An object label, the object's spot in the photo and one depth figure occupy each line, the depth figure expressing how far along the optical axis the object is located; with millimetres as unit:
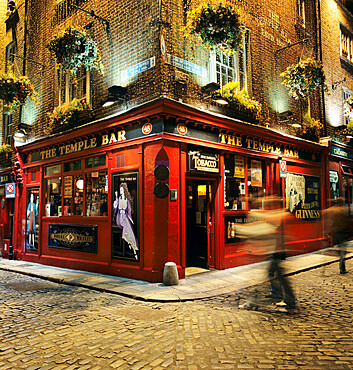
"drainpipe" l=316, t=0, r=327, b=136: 14805
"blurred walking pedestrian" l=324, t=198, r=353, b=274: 8797
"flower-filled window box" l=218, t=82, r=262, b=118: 10016
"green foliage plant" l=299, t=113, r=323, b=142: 13720
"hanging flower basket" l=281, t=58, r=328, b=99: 11570
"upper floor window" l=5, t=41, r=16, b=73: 15219
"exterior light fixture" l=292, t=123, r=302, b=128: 12436
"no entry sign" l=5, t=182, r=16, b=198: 13633
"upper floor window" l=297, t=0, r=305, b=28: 14070
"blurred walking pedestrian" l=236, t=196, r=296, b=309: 6402
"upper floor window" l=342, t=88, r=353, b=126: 16484
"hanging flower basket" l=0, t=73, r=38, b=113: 11695
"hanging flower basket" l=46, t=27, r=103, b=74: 9234
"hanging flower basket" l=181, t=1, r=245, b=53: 7973
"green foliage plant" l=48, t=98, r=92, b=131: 10773
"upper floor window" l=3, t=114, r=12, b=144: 15387
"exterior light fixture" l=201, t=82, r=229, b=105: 9133
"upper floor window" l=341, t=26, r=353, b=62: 17453
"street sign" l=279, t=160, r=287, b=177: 11094
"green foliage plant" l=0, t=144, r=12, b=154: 14789
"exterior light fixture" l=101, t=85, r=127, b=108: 9141
